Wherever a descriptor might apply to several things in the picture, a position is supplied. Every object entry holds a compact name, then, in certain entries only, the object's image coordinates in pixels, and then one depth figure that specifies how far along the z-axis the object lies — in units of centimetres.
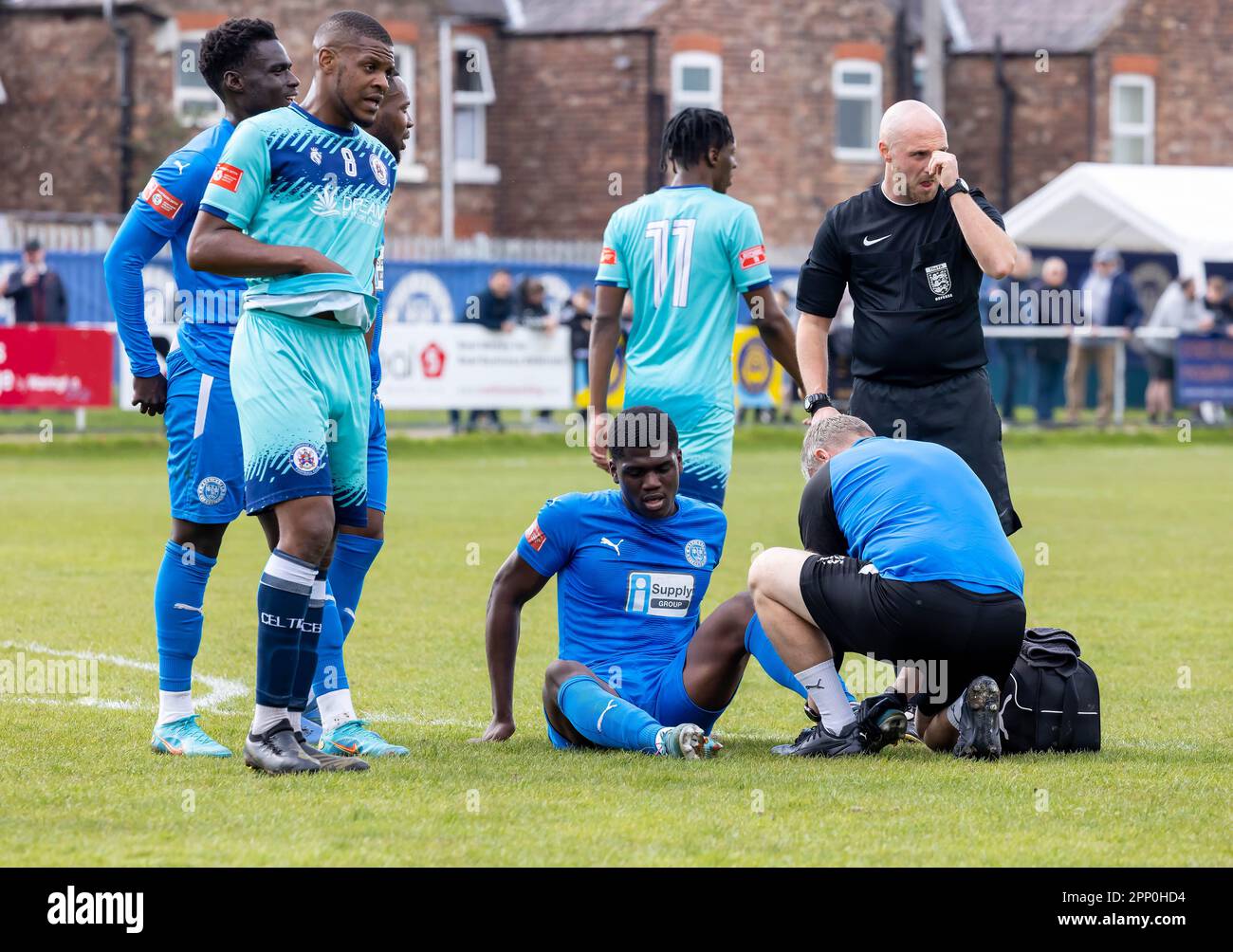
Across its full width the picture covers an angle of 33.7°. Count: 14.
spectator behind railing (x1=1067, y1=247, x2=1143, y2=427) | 2764
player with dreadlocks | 776
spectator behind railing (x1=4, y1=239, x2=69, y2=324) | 2358
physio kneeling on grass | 633
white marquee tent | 3047
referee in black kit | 726
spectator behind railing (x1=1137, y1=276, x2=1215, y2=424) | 2802
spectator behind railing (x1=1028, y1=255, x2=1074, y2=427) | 2769
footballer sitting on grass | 684
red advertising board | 2273
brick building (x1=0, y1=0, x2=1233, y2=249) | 3875
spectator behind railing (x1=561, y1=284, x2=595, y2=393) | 2547
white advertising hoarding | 2436
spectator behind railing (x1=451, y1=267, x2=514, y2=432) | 2489
